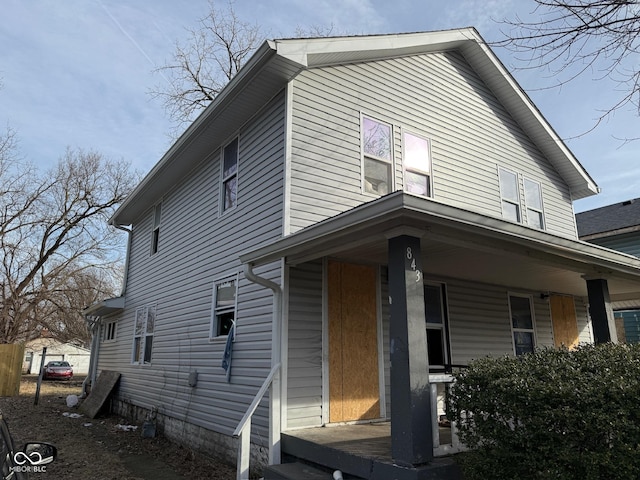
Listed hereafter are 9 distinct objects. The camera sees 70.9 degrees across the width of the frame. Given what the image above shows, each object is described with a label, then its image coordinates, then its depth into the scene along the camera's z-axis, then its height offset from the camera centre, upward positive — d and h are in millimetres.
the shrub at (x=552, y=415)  3188 -473
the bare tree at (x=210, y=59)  18922 +12144
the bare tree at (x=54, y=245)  26547 +6490
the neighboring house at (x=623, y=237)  14695 +3762
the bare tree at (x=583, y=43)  3738 +2635
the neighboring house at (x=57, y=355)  40844 -280
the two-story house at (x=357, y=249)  4719 +1268
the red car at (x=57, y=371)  28320 -1165
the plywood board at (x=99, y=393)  12453 -1162
